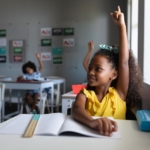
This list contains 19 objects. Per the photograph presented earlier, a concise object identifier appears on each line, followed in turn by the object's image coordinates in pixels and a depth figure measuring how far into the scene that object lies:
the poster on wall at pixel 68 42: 5.15
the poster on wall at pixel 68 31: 5.14
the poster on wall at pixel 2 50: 5.36
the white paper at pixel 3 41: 5.34
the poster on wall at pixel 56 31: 5.19
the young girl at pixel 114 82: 1.09
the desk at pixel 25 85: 3.05
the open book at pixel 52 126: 0.66
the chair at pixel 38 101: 3.58
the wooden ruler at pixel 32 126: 0.66
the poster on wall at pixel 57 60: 5.18
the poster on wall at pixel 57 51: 5.19
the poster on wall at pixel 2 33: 5.32
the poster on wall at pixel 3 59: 5.35
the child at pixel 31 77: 3.58
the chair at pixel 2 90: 2.80
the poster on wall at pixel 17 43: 5.28
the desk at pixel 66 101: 2.09
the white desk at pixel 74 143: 0.56
